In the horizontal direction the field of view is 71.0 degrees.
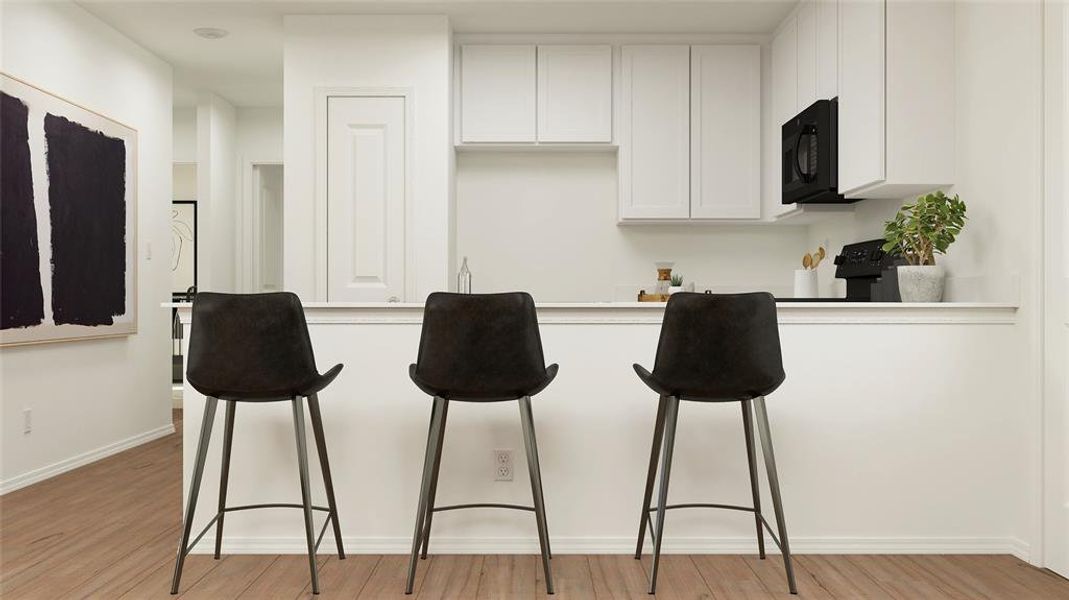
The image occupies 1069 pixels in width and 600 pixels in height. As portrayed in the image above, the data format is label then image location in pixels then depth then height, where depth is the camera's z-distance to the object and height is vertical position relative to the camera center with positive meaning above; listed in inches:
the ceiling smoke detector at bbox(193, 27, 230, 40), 176.4 +61.7
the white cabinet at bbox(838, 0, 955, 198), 122.4 +32.8
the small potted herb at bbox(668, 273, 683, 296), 178.5 +2.5
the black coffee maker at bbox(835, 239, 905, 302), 125.2 +4.5
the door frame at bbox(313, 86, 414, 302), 167.0 +21.2
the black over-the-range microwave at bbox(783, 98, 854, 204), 139.8 +27.1
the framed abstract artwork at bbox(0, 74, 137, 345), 146.3 +15.4
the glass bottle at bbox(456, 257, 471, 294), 156.1 +2.8
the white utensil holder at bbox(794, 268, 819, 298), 157.9 +2.2
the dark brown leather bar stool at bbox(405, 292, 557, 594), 93.0 -7.4
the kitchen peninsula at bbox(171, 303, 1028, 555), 109.3 -21.1
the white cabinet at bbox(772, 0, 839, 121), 141.6 +48.7
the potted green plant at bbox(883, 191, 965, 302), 113.4 +8.7
